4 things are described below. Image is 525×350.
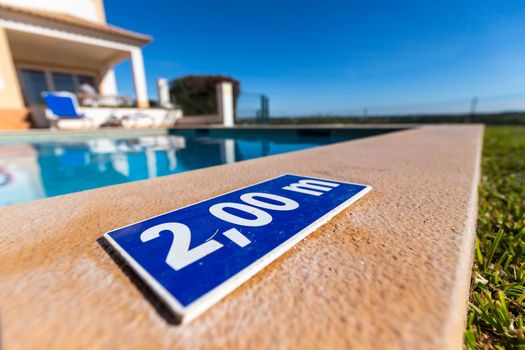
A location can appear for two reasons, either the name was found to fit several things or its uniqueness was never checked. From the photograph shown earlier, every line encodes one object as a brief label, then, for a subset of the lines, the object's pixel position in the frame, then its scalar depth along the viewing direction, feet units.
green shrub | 33.86
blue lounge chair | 22.25
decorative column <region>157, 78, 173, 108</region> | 33.14
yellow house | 21.67
